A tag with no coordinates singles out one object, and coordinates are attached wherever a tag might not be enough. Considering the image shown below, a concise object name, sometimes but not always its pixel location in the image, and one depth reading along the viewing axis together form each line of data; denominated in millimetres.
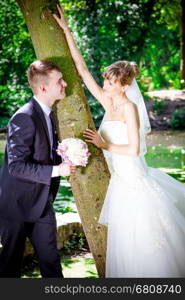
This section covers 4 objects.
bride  3631
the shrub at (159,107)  16344
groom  3299
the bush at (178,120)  15352
